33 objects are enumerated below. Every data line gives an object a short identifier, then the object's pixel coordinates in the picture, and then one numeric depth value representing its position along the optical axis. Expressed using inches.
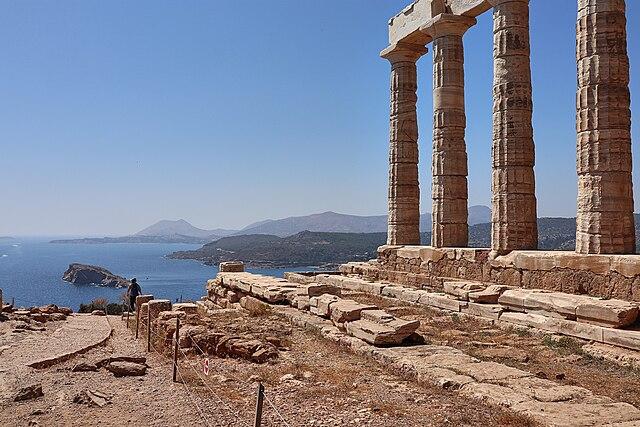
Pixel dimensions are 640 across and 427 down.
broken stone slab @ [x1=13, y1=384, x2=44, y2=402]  295.5
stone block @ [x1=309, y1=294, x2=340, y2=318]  494.4
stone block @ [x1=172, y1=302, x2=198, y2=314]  619.9
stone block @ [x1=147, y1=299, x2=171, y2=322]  597.0
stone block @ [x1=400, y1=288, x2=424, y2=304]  617.0
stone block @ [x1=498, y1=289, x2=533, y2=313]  490.9
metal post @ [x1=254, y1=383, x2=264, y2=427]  195.3
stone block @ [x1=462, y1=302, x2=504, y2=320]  495.5
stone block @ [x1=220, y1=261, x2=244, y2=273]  908.6
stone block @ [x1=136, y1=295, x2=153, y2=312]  735.7
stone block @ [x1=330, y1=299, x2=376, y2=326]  438.3
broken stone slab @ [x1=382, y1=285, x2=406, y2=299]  655.8
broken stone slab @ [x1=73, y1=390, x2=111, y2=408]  287.0
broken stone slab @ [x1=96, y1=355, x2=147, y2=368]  373.5
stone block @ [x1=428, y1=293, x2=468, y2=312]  545.5
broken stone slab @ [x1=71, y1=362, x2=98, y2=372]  362.6
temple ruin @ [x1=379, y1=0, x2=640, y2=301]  503.8
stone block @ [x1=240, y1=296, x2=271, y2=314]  583.7
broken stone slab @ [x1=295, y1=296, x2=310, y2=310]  549.0
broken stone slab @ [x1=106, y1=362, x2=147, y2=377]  349.4
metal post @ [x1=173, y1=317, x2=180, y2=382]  335.0
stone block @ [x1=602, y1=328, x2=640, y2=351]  367.9
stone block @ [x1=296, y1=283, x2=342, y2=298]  587.5
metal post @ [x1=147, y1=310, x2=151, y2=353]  499.3
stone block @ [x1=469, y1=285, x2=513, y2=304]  530.0
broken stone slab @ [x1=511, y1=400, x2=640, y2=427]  218.1
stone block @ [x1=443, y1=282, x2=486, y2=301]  563.5
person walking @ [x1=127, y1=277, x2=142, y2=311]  877.5
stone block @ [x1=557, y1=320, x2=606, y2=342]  397.4
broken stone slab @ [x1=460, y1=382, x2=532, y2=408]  245.9
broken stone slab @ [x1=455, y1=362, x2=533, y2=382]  285.3
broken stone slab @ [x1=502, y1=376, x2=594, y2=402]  250.5
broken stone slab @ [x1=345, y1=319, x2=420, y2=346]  373.1
